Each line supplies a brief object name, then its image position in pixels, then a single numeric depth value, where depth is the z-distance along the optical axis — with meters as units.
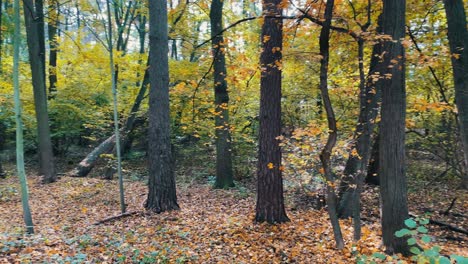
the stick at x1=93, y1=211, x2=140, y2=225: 6.35
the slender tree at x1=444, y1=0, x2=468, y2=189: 4.94
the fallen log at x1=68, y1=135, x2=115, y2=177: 11.66
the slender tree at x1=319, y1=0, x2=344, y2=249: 4.48
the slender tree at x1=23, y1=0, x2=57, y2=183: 9.81
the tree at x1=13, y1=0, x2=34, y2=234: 4.82
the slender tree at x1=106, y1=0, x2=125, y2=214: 6.65
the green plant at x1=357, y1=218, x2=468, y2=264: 1.98
